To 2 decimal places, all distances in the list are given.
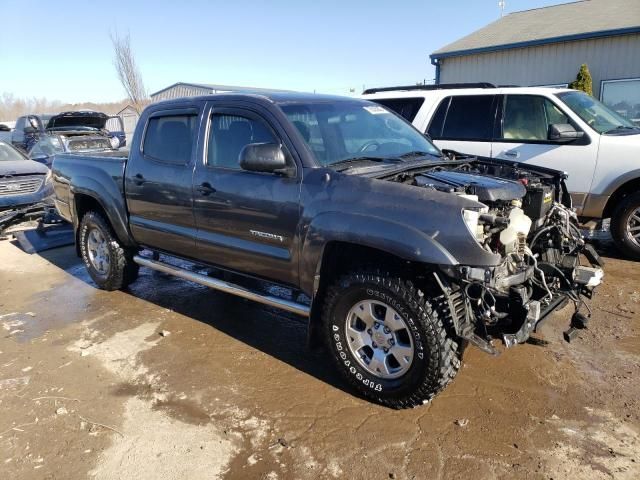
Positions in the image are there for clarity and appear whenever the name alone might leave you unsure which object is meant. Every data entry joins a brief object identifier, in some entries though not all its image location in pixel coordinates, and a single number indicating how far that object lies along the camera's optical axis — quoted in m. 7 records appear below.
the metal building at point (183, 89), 23.95
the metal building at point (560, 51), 13.45
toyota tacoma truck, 2.93
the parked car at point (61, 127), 12.94
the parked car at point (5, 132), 15.01
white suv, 5.86
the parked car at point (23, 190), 8.13
